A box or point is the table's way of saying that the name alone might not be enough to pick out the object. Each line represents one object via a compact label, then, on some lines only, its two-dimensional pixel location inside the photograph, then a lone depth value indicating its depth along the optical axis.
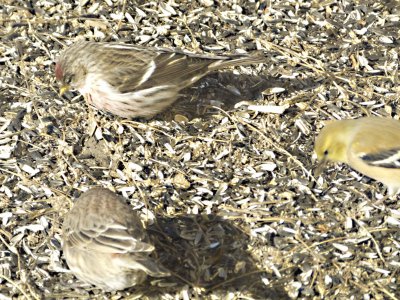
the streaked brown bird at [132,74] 6.99
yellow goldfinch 6.17
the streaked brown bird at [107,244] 5.50
